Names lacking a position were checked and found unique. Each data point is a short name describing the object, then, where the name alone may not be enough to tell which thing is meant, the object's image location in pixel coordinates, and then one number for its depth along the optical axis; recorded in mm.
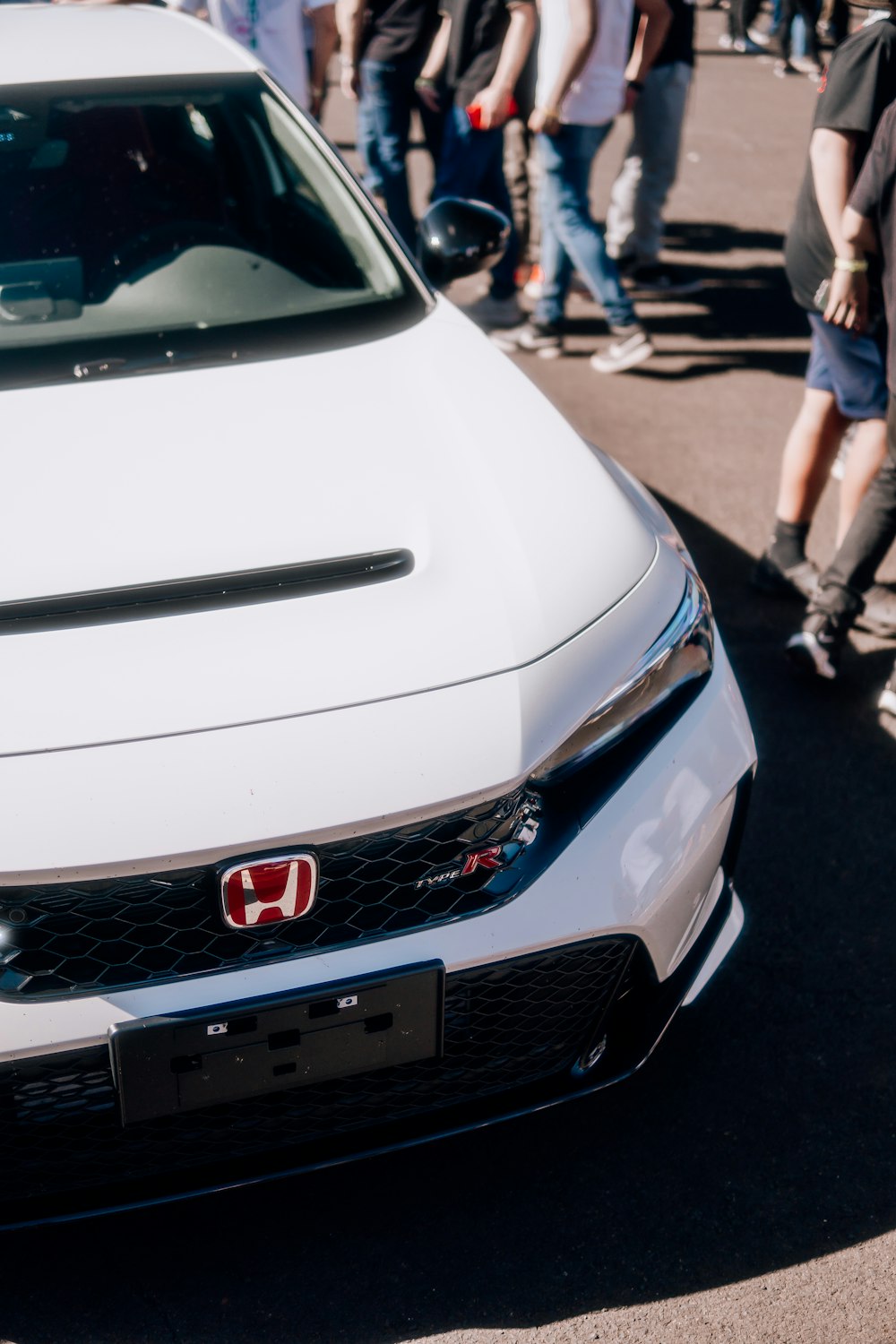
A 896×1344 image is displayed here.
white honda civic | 1618
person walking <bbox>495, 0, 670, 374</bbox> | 4977
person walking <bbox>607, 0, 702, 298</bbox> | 5906
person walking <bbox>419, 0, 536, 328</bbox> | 5199
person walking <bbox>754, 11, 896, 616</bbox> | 3256
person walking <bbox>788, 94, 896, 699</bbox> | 3275
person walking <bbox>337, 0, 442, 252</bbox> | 5492
